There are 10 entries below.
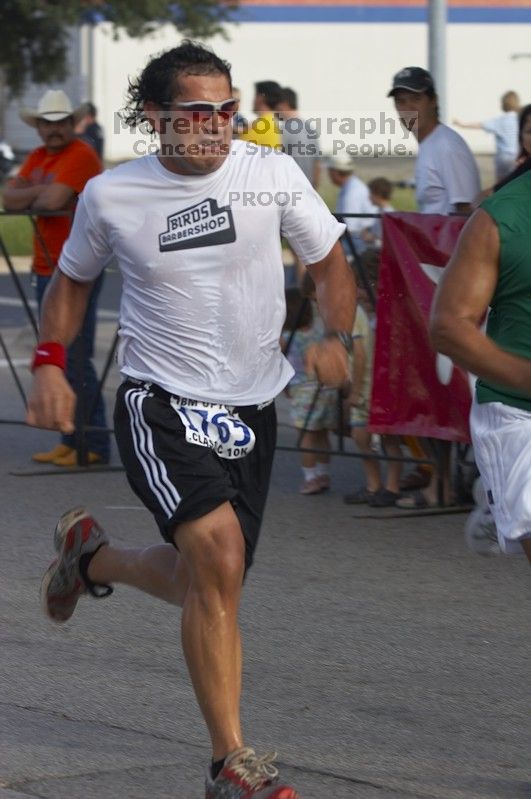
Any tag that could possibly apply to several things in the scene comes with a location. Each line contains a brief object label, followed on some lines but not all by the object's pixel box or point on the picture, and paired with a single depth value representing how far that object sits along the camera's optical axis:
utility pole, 28.02
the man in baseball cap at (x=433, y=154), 16.42
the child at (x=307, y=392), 16.31
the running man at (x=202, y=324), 8.28
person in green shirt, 7.98
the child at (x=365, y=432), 15.81
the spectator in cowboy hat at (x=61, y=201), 17.52
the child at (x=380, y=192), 28.06
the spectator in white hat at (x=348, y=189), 28.02
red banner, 14.90
